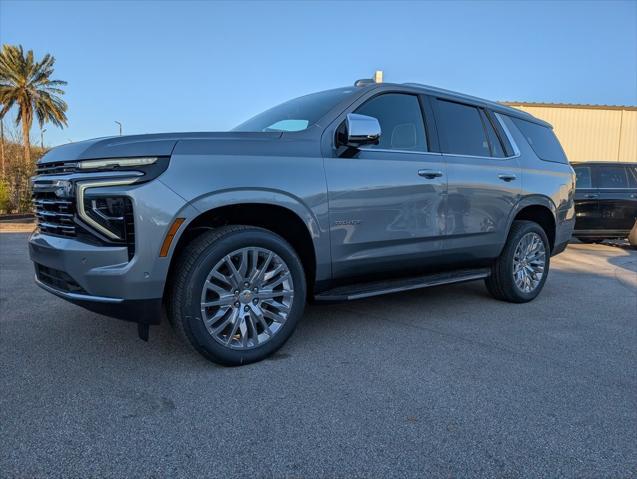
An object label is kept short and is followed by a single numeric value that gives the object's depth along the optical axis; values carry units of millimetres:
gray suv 2664
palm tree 29641
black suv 9328
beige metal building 20547
